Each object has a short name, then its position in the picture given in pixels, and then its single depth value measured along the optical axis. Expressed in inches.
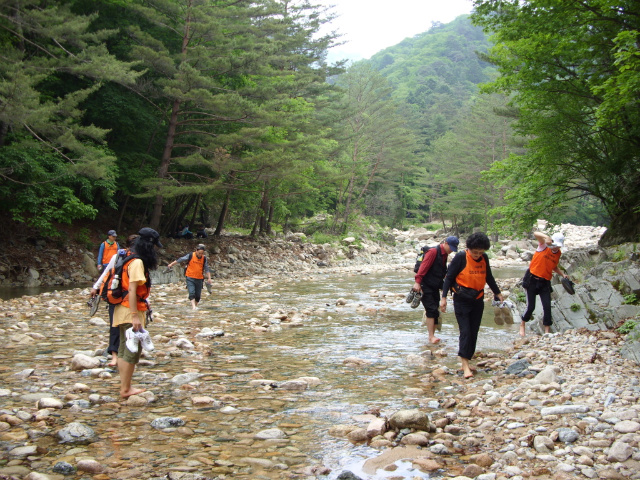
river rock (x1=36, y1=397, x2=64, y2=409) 169.6
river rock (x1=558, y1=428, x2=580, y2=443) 142.9
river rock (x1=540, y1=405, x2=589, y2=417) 163.3
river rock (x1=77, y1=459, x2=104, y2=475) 125.6
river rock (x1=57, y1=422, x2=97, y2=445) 143.5
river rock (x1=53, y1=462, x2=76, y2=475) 124.2
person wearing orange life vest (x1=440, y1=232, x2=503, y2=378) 228.1
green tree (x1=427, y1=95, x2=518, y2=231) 1750.7
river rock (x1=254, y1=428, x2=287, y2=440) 154.6
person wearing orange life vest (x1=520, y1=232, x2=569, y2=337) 314.2
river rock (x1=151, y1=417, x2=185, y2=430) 159.2
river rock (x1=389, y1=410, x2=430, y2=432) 157.6
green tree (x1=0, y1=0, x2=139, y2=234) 546.0
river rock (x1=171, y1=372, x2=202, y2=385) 209.0
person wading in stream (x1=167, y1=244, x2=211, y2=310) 429.7
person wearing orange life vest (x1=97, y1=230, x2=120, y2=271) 410.3
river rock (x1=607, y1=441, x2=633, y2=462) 127.8
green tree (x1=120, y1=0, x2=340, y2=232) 716.7
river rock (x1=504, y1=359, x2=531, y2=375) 225.9
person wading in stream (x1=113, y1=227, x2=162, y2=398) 184.5
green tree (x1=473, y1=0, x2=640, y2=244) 380.6
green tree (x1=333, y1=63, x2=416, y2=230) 1572.3
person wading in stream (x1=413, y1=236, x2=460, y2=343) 305.7
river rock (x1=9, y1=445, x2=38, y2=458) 132.3
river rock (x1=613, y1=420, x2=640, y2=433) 142.3
